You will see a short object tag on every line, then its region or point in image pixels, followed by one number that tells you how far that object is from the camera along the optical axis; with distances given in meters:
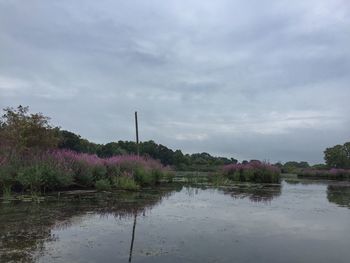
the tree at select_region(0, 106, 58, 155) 18.83
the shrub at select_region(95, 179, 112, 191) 16.78
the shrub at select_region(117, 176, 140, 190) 17.64
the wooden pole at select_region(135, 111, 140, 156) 31.95
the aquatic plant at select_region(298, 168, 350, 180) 42.75
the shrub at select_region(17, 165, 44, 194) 14.09
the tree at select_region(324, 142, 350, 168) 54.89
